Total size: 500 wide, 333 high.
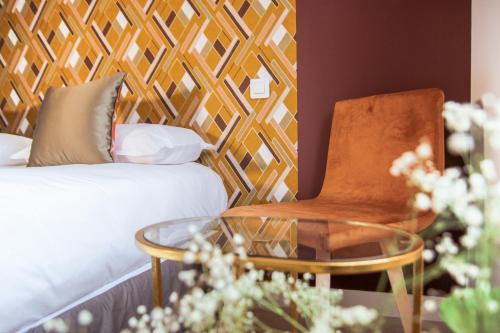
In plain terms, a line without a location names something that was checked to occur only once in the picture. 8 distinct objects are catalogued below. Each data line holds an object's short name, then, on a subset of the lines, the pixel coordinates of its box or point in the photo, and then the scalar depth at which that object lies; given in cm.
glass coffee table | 87
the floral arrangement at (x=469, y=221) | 34
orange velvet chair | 165
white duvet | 112
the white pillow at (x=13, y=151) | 223
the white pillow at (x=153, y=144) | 203
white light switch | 229
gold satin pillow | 201
